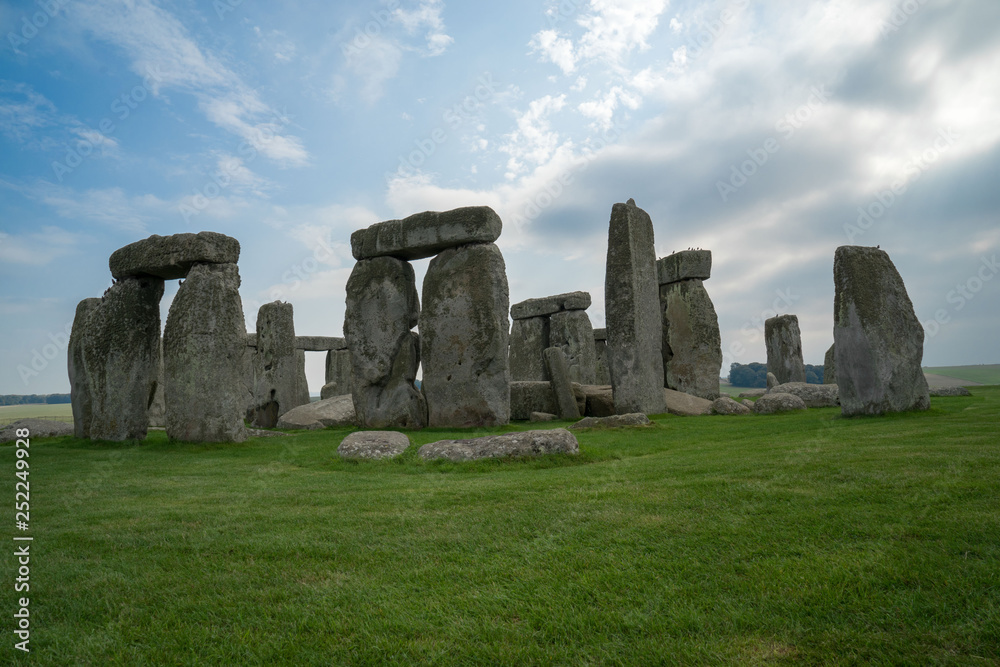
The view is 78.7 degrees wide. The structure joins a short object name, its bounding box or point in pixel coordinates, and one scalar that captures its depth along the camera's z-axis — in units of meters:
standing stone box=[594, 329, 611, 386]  23.12
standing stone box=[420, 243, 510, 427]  11.98
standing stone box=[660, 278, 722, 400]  16.70
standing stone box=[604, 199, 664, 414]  12.91
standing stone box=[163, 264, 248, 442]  9.68
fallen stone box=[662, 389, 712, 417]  13.81
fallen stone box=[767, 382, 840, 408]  13.68
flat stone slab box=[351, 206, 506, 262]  12.33
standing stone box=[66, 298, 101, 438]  11.28
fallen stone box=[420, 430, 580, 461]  6.66
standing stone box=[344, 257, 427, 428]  13.08
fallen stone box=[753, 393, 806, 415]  12.71
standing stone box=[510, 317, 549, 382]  21.67
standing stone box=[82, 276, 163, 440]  10.32
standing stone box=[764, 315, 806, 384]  21.33
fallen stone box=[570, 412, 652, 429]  10.29
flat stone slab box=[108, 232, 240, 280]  9.92
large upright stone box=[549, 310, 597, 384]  20.70
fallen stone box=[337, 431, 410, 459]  7.29
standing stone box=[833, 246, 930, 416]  9.26
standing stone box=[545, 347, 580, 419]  13.62
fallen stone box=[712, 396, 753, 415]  12.95
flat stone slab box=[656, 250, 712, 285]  16.98
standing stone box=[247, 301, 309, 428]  17.16
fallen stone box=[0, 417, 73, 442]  12.36
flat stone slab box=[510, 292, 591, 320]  20.94
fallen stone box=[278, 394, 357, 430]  14.18
